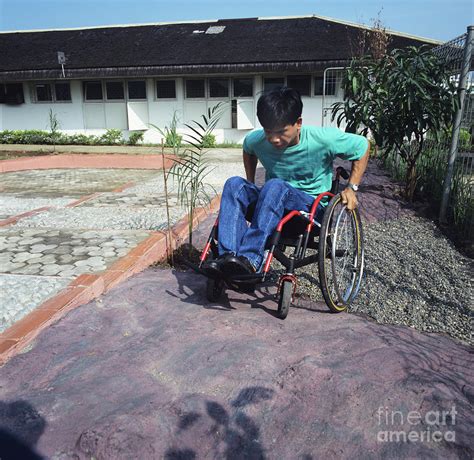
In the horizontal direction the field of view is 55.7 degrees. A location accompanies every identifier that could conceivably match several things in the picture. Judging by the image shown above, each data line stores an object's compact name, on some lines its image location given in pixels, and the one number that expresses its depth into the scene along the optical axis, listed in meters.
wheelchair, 2.65
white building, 14.99
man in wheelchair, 2.65
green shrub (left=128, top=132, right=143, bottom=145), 16.08
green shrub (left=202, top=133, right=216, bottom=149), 3.56
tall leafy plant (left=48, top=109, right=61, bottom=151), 16.23
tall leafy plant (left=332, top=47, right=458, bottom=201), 5.35
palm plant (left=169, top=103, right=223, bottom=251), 3.63
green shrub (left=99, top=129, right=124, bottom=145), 16.19
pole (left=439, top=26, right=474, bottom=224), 4.86
